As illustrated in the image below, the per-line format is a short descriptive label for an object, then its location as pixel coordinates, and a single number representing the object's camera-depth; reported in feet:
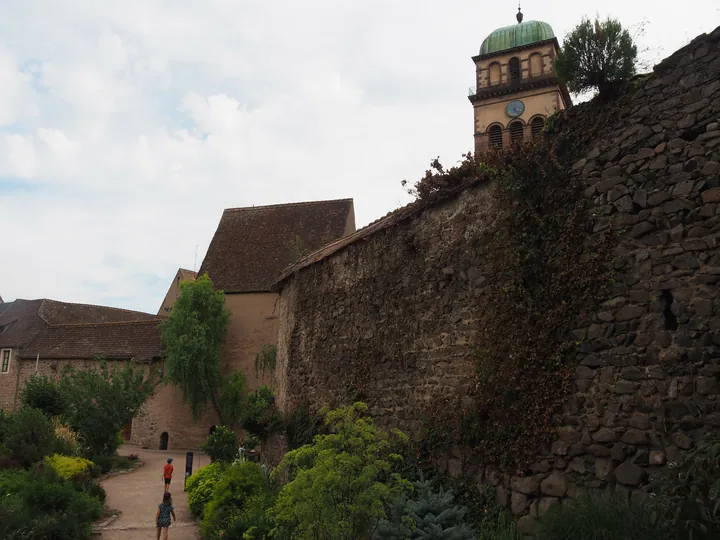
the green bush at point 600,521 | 14.14
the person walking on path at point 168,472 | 46.88
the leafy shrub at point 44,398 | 71.31
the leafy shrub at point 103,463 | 60.49
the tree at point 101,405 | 64.39
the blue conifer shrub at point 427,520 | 18.66
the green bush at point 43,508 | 31.86
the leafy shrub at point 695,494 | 12.66
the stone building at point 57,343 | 90.27
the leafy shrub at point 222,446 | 58.23
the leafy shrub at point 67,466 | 48.47
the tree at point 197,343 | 77.05
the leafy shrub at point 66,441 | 56.34
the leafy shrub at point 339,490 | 18.49
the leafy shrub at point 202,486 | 43.57
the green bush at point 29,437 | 50.70
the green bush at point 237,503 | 32.29
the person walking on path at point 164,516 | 35.59
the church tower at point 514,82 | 98.02
